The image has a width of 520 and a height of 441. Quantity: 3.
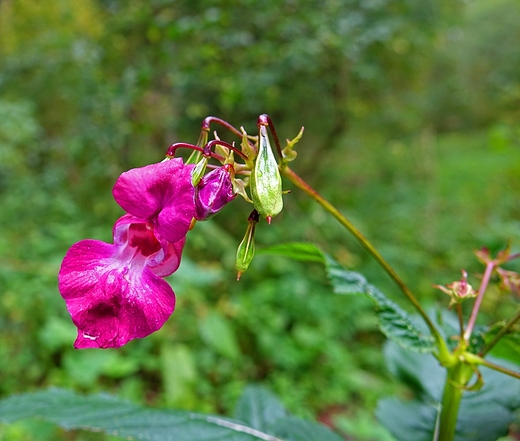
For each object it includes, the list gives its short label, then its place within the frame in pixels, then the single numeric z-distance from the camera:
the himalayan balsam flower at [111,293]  0.13
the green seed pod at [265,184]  0.14
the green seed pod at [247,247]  0.14
